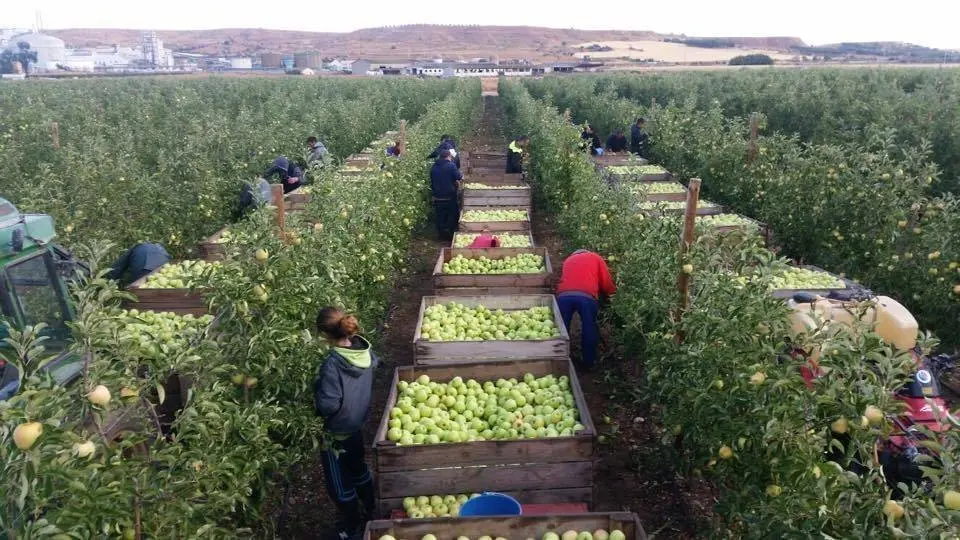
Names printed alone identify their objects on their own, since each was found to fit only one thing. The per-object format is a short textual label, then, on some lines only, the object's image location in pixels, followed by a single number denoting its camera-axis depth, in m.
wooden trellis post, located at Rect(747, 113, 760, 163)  13.16
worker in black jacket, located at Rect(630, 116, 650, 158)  21.09
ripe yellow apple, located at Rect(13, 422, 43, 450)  2.37
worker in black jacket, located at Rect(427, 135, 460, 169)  15.88
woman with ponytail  5.18
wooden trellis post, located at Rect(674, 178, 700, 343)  6.00
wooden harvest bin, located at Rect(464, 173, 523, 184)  17.09
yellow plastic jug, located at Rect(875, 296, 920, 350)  5.61
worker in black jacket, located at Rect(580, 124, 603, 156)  18.59
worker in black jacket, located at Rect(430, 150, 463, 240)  14.34
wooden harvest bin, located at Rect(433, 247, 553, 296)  8.85
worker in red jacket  8.10
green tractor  4.88
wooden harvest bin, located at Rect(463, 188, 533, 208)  14.13
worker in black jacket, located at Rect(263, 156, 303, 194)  14.04
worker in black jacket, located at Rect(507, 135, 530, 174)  18.20
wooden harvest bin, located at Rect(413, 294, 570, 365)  6.85
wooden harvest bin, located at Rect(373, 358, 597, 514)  5.06
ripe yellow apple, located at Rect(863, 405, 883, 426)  3.13
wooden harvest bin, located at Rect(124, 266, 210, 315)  7.66
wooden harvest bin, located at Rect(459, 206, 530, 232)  12.08
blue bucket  4.63
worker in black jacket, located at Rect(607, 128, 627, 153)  20.25
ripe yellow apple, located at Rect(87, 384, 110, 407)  2.91
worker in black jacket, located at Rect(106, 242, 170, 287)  8.63
